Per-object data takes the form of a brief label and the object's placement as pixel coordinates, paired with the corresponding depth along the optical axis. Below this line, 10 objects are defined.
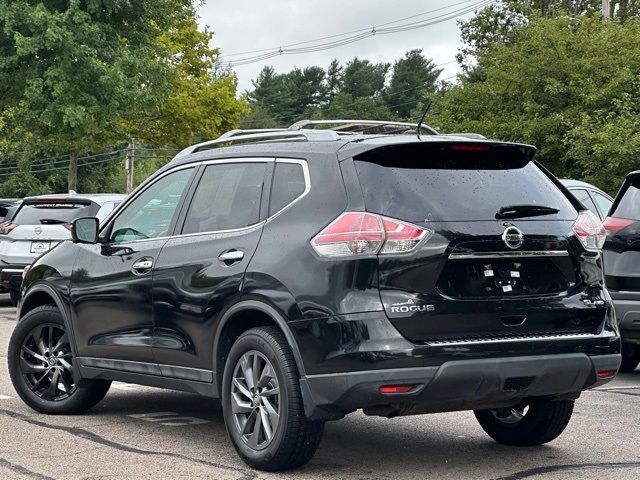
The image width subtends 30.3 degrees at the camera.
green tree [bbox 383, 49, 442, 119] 107.50
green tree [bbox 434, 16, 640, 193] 28.06
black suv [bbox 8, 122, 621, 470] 5.79
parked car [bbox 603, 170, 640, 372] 10.05
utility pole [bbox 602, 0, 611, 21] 37.26
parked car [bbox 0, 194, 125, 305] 17.14
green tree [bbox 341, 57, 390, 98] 111.75
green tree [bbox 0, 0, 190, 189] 27.67
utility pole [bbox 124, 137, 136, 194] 75.03
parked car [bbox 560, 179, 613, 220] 14.82
